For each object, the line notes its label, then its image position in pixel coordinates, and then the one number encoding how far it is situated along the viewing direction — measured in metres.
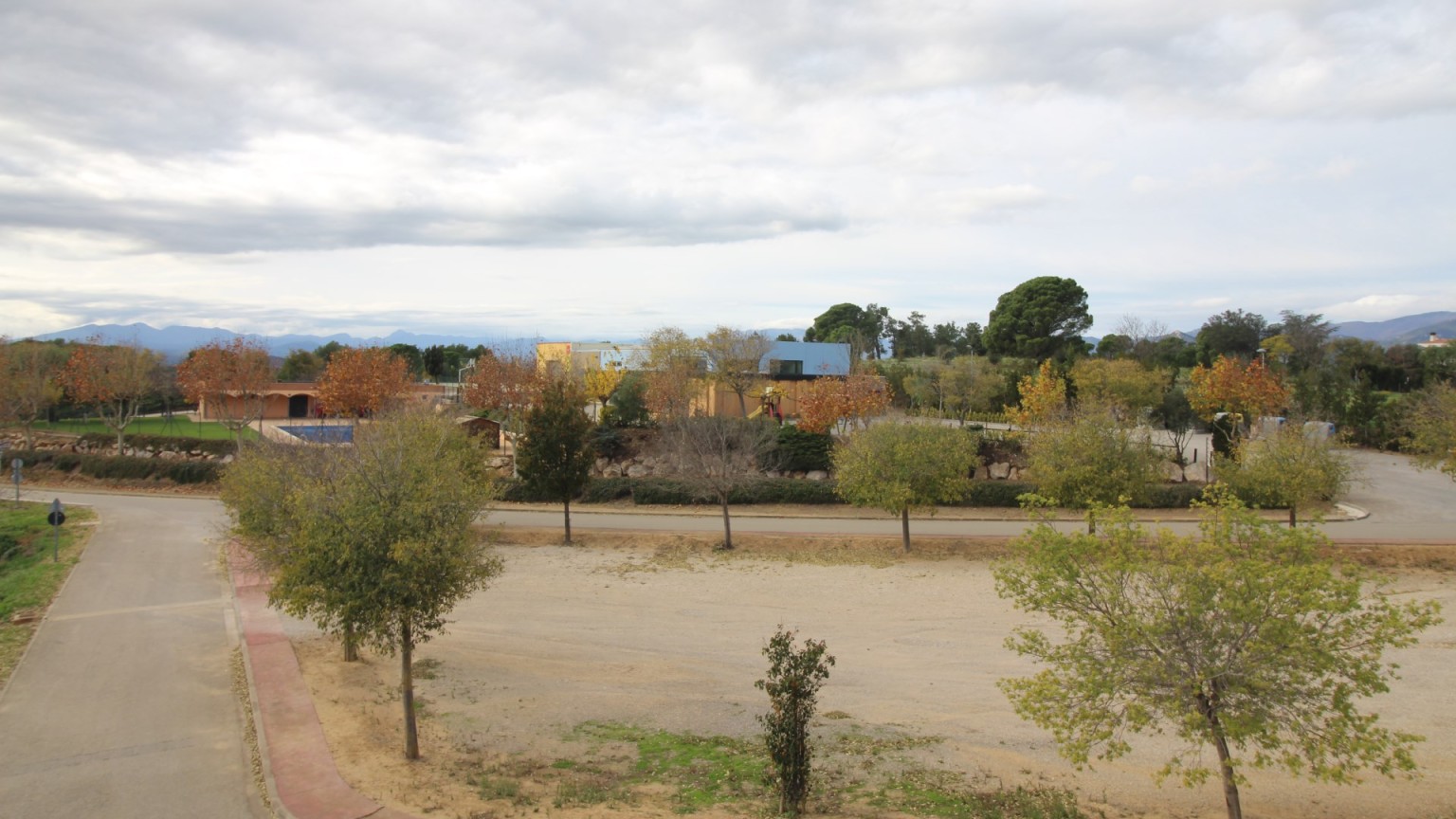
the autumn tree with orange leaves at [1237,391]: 42.66
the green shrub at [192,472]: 42.72
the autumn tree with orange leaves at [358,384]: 43.31
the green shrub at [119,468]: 44.03
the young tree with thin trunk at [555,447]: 29.88
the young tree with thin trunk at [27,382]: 49.81
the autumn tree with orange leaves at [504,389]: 45.24
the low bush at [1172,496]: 33.62
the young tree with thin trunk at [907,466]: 27.84
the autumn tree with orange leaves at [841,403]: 41.56
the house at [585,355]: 57.80
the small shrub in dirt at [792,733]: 10.34
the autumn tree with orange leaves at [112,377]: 49.62
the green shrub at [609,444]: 42.69
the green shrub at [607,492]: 37.53
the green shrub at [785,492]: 36.00
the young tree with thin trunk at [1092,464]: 26.83
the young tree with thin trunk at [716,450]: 30.39
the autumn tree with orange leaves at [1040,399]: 40.88
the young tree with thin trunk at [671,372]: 45.88
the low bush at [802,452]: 39.88
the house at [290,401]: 60.12
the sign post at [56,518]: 25.52
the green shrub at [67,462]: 46.12
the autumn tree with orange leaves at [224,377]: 47.62
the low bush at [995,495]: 34.47
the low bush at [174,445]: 46.41
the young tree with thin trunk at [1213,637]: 8.41
